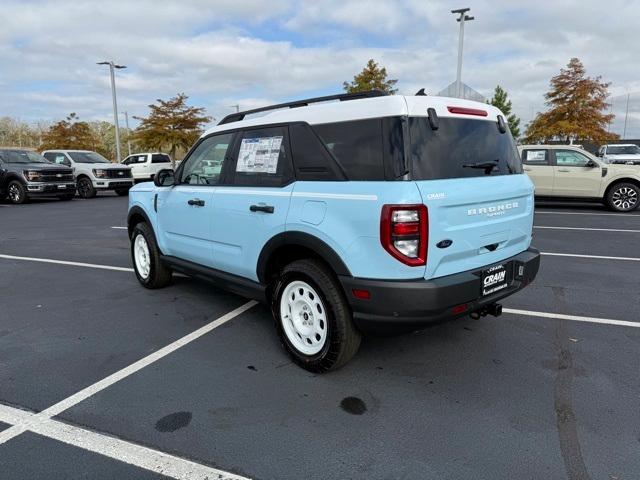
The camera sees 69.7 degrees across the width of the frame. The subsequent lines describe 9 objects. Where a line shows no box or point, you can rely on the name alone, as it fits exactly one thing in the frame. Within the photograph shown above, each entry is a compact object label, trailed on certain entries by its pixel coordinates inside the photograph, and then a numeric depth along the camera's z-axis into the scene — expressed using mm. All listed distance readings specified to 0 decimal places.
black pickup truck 16250
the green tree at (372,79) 26609
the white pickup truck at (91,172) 18750
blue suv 2789
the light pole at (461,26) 17891
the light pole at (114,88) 26594
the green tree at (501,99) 49250
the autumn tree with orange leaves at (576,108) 27325
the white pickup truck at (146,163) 23059
